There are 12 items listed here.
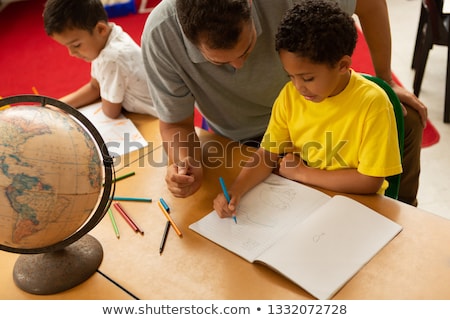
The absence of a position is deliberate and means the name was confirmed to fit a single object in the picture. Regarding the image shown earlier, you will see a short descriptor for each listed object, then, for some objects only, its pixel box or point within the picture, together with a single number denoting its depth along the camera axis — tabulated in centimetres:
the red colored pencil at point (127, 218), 136
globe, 107
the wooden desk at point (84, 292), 121
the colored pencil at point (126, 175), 157
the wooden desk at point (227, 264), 111
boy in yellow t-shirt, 124
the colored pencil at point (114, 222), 136
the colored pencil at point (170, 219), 133
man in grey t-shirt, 150
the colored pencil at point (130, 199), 146
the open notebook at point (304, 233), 115
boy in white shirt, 197
